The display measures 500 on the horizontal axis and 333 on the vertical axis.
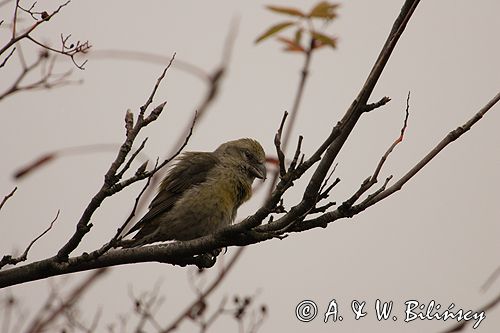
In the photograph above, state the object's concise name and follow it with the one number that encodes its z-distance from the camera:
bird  12.69
